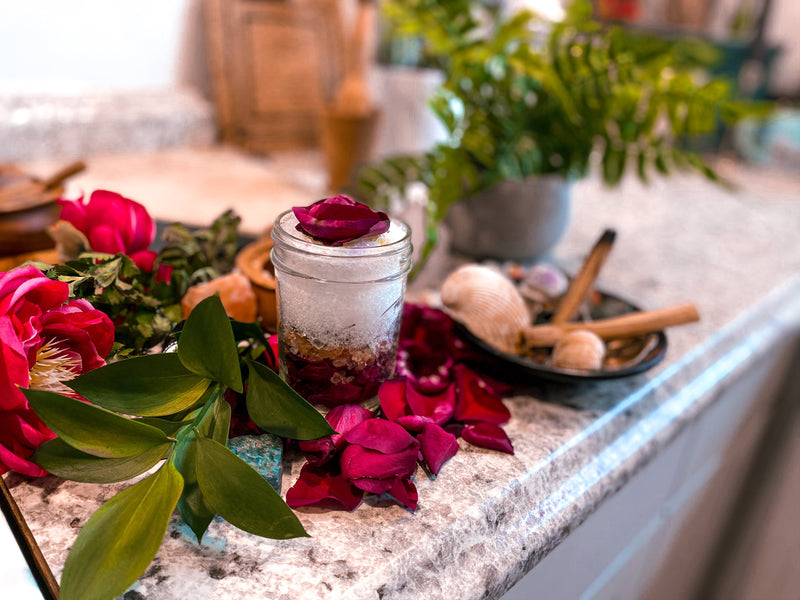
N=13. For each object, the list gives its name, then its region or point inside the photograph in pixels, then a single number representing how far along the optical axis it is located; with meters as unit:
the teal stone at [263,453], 0.37
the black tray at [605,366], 0.47
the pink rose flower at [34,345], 0.34
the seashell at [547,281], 0.59
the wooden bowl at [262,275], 0.49
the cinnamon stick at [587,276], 0.56
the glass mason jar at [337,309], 0.37
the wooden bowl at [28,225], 0.53
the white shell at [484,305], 0.50
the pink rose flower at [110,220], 0.46
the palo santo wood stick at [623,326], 0.51
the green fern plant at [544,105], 0.67
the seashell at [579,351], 0.49
